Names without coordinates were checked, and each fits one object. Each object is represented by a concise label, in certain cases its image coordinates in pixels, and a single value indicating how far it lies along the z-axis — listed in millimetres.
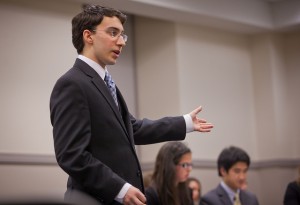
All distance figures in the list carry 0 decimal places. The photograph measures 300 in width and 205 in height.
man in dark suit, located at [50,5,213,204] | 4246
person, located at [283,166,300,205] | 10242
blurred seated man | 8836
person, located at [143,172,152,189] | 9156
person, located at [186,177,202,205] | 11248
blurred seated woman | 7246
